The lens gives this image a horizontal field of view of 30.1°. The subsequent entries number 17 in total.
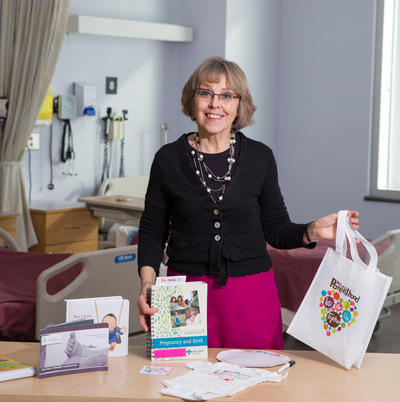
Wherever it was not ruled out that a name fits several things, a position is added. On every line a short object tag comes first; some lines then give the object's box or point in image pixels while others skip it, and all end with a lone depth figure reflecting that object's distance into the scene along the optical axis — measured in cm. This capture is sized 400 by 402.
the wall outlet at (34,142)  603
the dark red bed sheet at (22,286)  351
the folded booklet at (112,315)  224
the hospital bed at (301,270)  452
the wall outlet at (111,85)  650
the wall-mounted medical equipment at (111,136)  648
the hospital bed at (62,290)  346
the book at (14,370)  207
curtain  542
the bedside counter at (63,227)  573
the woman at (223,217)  238
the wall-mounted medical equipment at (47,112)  587
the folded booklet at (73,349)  208
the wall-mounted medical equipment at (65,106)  612
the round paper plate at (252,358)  219
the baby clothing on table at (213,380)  196
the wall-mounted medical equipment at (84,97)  624
